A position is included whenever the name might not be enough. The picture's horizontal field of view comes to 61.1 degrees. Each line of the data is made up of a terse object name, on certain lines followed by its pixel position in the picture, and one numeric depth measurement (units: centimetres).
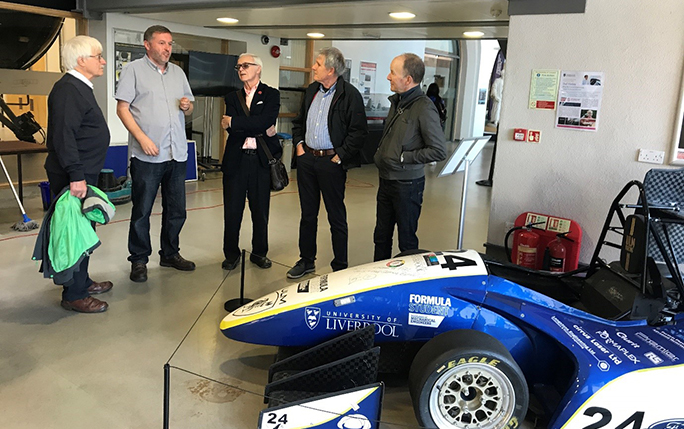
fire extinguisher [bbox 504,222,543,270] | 397
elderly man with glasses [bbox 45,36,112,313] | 323
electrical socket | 366
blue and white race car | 218
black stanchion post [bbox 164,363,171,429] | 204
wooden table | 570
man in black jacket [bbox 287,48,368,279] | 406
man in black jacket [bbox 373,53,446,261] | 367
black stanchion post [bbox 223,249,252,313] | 362
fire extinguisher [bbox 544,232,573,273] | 384
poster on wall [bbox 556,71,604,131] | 382
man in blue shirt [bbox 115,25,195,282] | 390
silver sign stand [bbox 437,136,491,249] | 404
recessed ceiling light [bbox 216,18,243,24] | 719
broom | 531
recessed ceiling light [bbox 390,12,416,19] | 580
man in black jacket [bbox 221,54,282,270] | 419
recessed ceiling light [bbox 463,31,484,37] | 703
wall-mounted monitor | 810
